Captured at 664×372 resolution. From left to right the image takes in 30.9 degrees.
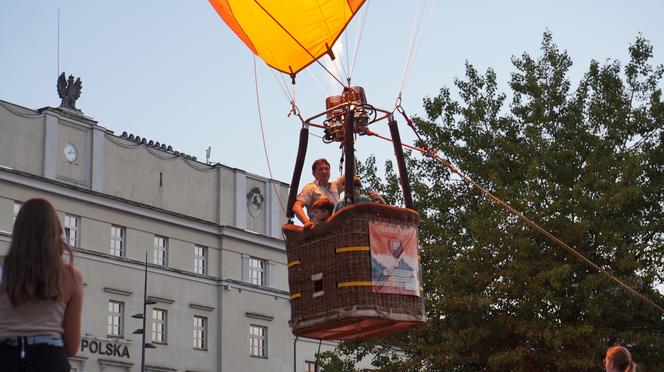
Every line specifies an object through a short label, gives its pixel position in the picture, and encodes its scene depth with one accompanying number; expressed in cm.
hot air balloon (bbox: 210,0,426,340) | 1250
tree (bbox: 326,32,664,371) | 2522
